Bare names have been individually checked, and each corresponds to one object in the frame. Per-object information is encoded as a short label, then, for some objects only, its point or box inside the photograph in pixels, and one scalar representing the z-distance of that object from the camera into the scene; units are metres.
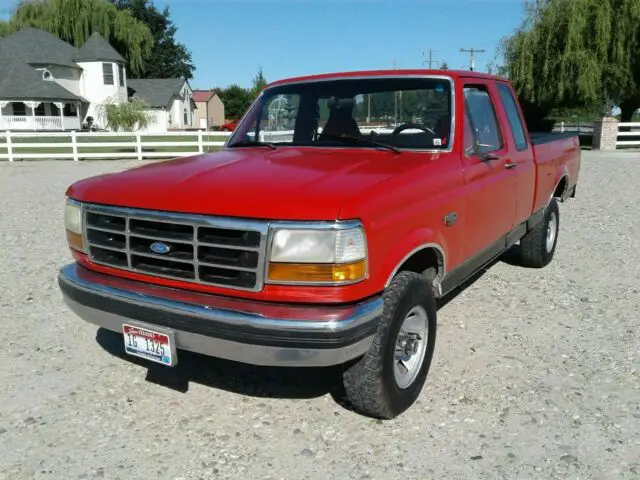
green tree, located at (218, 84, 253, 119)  74.63
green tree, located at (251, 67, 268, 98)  59.15
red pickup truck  2.69
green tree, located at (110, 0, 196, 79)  74.54
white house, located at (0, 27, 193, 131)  43.91
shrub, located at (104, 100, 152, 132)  33.66
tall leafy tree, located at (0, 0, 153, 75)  53.97
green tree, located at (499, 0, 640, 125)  23.50
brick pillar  23.38
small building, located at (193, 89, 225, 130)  78.69
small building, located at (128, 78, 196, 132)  56.34
